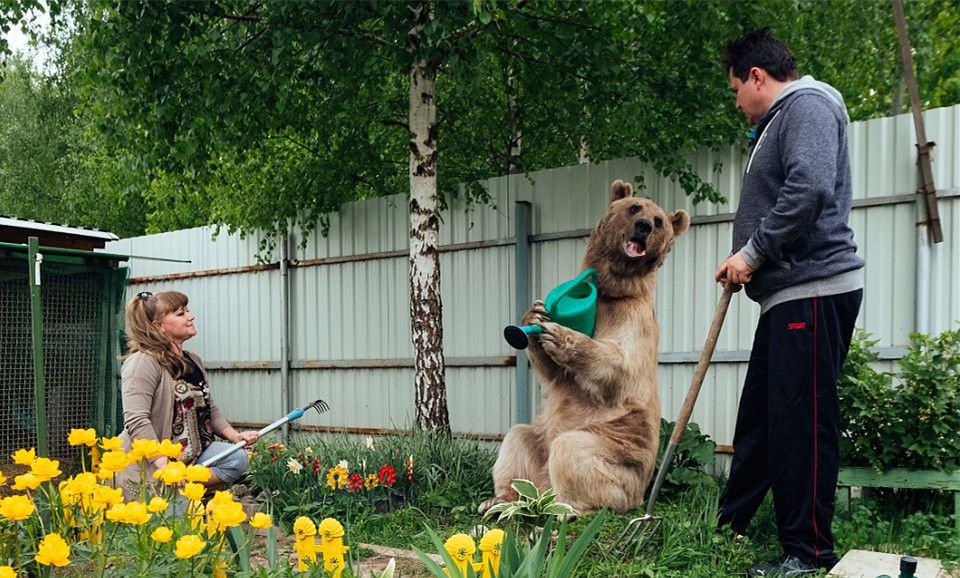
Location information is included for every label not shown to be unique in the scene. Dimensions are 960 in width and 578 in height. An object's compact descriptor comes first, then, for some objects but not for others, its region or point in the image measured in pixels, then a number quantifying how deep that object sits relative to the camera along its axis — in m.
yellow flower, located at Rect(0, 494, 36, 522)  1.64
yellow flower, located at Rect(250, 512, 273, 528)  1.66
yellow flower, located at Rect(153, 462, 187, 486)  1.79
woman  3.94
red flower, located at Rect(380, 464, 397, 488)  4.69
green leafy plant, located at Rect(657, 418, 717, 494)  4.62
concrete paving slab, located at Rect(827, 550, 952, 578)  2.96
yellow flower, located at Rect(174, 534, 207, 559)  1.49
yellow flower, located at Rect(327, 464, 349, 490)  4.59
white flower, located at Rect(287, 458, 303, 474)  4.79
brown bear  3.88
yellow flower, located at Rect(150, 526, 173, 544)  1.56
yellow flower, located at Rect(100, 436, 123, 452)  2.04
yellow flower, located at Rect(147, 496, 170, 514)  1.68
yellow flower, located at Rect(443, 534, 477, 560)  1.89
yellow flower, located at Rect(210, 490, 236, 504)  1.72
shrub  3.84
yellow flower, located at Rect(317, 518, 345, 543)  1.79
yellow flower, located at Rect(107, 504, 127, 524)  1.58
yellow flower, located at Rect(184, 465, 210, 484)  1.76
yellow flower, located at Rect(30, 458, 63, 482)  1.84
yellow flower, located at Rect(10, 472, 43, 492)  1.84
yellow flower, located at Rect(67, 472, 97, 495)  1.87
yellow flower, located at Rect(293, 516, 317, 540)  1.78
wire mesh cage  5.98
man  2.99
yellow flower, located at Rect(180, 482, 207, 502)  1.69
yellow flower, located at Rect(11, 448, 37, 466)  1.95
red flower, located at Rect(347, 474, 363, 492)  4.62
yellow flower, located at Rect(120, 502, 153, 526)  1.57
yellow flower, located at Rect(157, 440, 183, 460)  1.96
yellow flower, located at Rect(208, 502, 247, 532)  1.60
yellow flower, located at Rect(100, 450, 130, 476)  1.92
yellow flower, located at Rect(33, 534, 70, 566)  1.51
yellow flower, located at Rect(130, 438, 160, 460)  1.93
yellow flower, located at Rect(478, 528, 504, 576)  1.89
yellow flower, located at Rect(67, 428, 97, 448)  2.08
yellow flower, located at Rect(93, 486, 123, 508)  1.74
